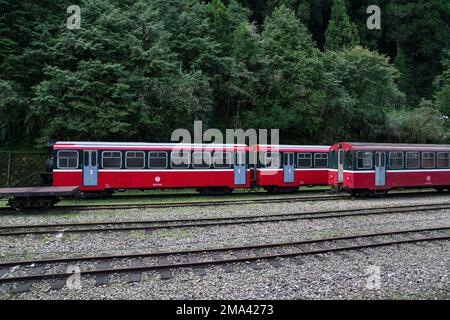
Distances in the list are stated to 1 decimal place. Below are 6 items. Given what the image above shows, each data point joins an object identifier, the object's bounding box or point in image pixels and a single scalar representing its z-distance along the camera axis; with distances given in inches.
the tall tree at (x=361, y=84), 1267.2
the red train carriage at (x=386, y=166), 759.1
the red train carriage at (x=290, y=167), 845.8
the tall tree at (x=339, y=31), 1696.6
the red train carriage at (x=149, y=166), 711.7
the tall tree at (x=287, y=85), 1136.8
